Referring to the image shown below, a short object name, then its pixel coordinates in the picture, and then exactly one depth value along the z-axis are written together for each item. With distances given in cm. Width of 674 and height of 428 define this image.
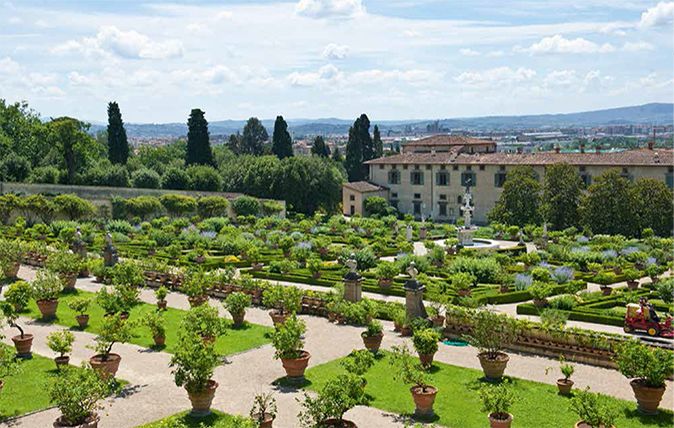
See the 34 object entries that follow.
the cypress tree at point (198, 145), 7606
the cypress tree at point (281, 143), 8569
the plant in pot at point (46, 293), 2489
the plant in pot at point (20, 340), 2039
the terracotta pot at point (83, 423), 1403
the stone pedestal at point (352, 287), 2644
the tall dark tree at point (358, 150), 8862
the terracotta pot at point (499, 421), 1424
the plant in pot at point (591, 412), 1347
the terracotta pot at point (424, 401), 1585
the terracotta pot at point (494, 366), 1839
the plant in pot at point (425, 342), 1867
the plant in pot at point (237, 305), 2384
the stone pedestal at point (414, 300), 2298
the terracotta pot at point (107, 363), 1800
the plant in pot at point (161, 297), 2653
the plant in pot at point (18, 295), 2342
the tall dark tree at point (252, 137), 13025
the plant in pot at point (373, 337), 2067
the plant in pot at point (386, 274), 3095
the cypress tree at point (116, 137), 7538
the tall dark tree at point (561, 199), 5341
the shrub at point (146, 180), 6900
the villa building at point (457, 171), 5825
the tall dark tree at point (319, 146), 9969
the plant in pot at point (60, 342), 1839
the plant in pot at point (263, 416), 1414
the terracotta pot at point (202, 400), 1592
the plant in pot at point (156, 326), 2120
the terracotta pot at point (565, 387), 1738
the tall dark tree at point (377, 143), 10031
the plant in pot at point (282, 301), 2350
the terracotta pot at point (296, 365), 1823
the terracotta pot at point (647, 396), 1590
